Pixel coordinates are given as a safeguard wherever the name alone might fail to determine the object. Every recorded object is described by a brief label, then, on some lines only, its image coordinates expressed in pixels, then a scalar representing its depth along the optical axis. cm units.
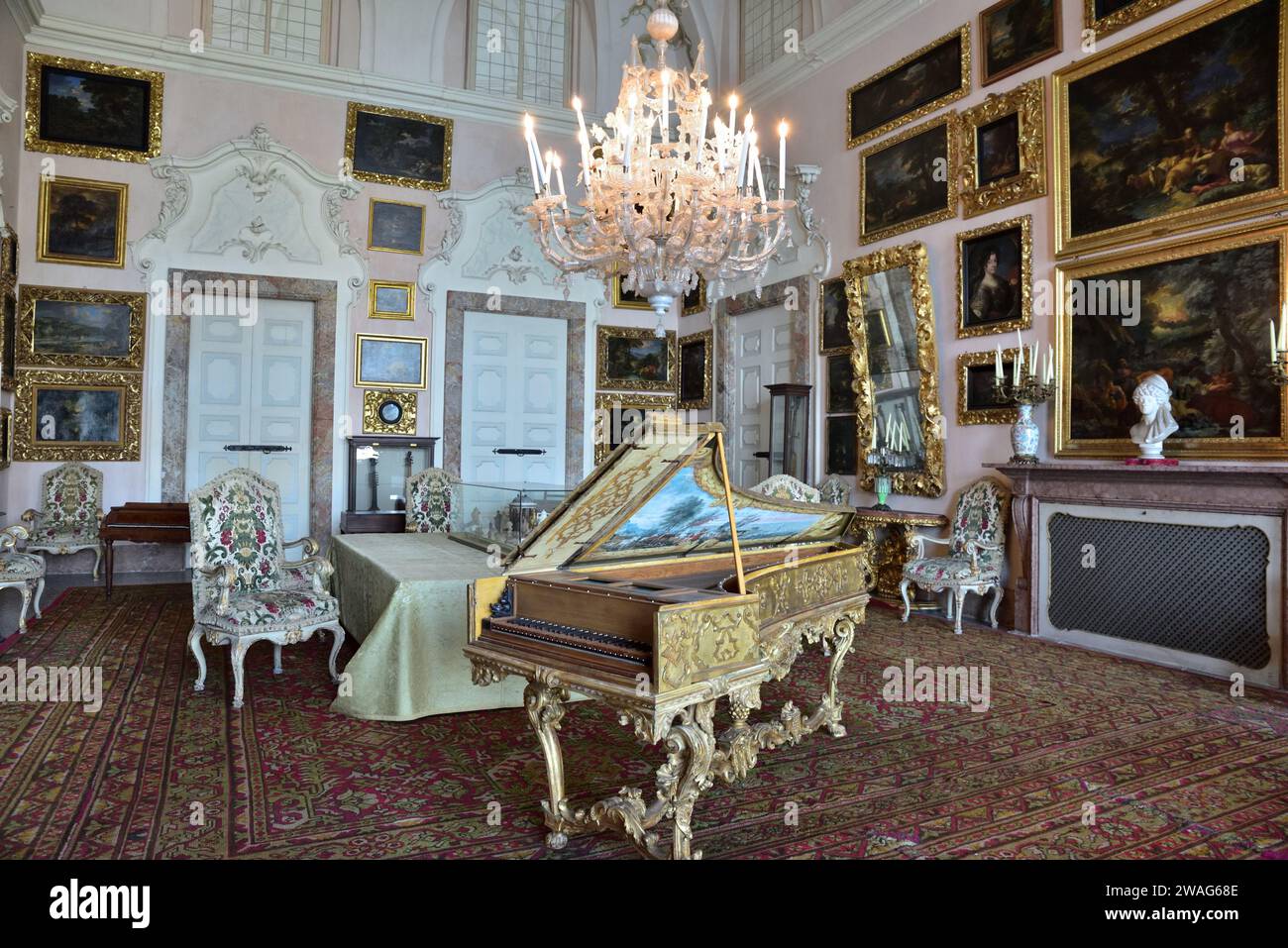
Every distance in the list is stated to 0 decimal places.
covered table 373
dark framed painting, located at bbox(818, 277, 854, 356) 803
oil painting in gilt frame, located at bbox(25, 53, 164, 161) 810
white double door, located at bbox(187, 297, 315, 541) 877
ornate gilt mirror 694
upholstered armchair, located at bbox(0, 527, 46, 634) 527
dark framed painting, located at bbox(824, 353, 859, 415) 795
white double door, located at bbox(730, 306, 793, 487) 909
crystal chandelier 514
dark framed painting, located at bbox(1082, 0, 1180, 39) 537
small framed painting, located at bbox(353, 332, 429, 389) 931
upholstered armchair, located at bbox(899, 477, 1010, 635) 593
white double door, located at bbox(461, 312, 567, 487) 992
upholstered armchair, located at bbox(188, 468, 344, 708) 403
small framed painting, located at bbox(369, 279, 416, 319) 938
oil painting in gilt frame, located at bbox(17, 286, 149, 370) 805
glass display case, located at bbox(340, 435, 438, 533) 912
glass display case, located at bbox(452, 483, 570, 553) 516
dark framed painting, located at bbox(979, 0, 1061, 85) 604
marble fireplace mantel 448
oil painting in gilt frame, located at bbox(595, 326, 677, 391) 1062
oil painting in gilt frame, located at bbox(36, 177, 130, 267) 812
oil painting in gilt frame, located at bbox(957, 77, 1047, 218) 611
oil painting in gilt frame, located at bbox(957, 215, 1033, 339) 616
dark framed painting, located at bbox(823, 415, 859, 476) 789
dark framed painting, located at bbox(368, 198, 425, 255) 938
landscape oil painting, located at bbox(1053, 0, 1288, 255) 471
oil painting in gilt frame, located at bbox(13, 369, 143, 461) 805
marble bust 502
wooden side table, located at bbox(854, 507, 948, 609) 680
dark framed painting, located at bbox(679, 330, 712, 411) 1027
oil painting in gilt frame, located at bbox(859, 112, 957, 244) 691
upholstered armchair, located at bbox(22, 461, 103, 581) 763
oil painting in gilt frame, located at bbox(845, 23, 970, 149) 685
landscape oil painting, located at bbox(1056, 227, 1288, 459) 471
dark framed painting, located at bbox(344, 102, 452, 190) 931
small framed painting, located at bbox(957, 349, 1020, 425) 629
